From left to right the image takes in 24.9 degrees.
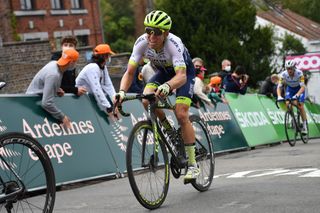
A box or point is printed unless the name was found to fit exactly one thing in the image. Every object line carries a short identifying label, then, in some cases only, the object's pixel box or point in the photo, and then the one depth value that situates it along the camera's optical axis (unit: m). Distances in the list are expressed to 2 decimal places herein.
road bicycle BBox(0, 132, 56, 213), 5.42
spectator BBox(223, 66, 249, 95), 18.08
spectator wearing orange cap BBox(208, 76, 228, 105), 16.05
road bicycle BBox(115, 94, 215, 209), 6.71
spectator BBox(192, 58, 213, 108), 14.97
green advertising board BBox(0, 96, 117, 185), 9.52
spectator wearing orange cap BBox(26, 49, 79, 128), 9.85
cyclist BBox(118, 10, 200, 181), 7.22
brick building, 35.78
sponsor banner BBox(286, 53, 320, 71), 41.19
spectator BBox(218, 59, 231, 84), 18.03
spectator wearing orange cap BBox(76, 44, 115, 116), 11.24
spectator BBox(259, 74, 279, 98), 20.94
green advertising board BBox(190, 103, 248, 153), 15.12
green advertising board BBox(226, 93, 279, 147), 17.06
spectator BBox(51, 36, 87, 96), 10.89
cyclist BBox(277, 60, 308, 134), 17.14
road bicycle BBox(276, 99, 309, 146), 17.06
